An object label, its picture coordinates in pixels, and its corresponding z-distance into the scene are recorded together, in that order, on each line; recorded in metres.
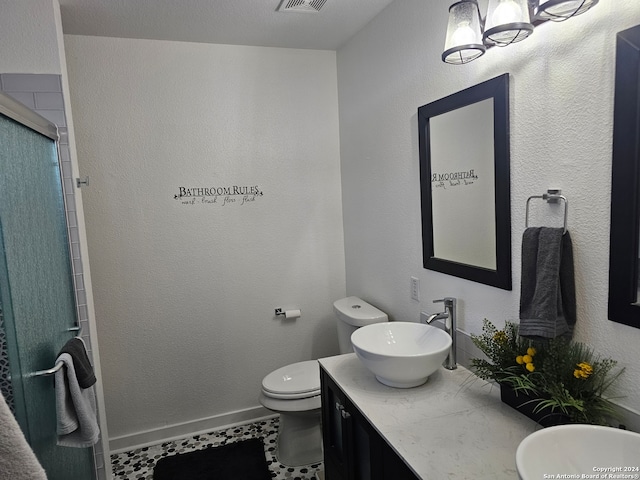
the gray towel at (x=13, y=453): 0.66
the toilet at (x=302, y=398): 2.23
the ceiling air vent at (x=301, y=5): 2.03
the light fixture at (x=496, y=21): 1.11
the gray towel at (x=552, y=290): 1.26
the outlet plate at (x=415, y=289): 2.07
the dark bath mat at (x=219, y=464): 2.28
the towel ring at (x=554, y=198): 1.28
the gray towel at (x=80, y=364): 1.50
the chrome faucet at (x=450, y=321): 1.75
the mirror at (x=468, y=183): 1.52
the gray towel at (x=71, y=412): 1.40
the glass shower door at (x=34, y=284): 1.20
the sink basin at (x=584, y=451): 0.97
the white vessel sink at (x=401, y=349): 1.48
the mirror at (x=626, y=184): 1.06
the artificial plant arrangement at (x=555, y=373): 1.16
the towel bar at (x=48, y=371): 1.31
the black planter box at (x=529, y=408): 1.20
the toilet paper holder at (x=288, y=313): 2.79
